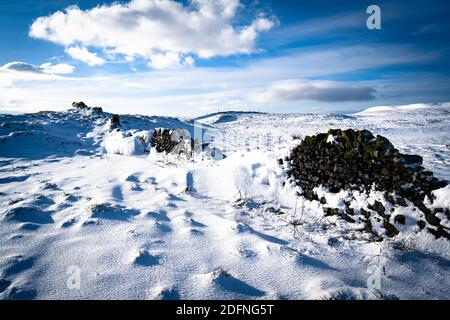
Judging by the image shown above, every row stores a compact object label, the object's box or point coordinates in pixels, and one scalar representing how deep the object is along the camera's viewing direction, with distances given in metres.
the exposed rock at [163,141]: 11.73
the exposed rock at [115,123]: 19.05
